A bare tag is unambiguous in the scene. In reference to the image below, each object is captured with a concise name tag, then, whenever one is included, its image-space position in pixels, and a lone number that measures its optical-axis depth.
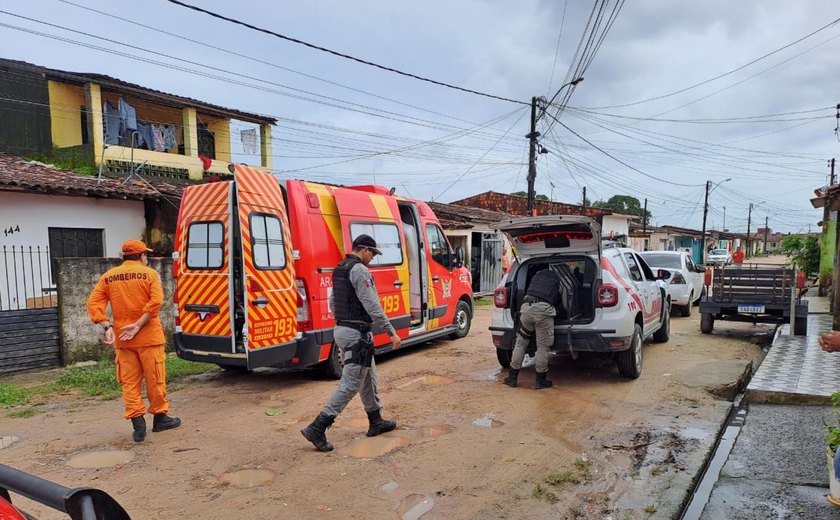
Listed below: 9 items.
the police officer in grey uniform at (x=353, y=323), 4.54
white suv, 6.30
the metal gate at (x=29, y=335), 7.29
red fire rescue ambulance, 5.97
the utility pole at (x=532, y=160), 18.62
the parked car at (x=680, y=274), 12.62
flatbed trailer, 9.27
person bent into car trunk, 6.15
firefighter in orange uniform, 4.78
